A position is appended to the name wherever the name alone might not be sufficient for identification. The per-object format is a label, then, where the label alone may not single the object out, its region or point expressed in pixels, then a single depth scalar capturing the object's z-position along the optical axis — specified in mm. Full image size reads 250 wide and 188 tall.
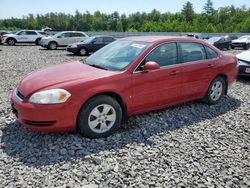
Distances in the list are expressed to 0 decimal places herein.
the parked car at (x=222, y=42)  23100
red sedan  3732
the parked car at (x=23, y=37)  23781
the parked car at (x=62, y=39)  20328
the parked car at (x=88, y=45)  16562
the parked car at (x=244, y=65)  8148
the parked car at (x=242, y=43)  24297
